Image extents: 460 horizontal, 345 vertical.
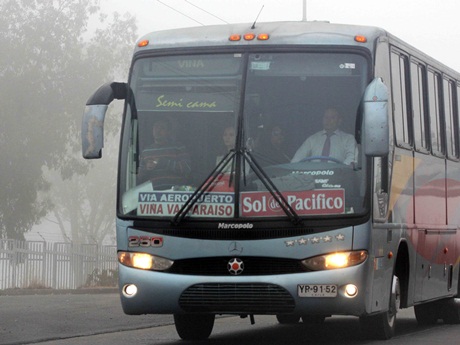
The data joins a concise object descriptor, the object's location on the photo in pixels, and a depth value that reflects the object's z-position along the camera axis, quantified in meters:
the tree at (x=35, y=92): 46.09
